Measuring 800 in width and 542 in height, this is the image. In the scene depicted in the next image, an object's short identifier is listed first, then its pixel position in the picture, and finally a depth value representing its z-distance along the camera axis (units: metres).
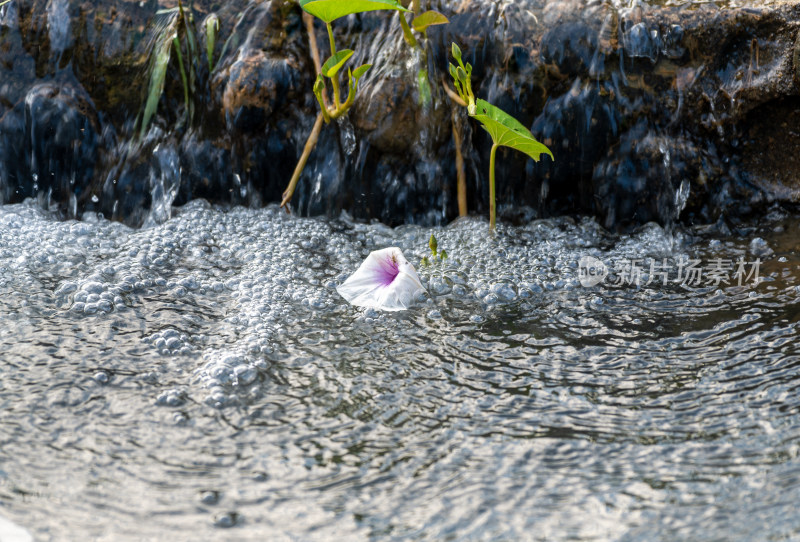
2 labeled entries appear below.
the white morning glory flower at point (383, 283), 4.09
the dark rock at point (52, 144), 6.02
